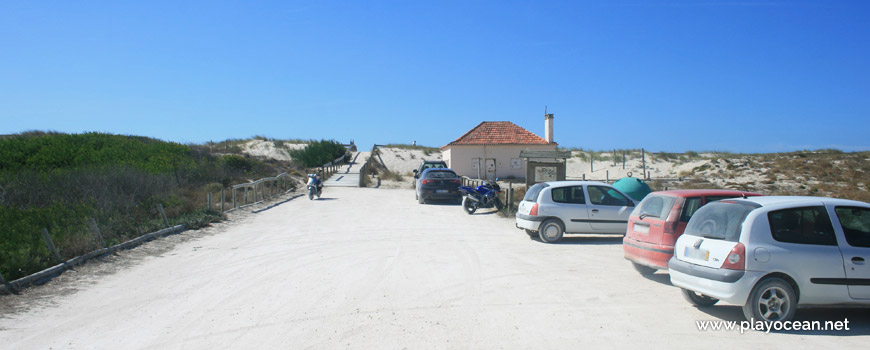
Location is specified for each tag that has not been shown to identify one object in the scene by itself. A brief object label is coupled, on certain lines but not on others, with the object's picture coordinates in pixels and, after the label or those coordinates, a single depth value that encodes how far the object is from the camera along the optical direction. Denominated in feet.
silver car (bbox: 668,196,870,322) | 18.56
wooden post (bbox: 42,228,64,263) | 29.09
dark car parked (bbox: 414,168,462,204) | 73.82
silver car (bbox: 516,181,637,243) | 40.04
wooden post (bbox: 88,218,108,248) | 34.16
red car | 25.52
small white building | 122.52
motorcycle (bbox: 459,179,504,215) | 61.98
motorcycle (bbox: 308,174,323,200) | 81.87
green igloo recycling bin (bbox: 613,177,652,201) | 51.16
